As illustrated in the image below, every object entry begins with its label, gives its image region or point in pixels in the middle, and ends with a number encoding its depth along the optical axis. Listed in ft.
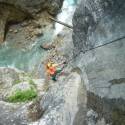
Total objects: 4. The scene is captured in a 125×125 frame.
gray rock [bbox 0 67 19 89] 19.87
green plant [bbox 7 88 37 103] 15.53
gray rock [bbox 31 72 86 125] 10.32
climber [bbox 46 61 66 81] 17.89
